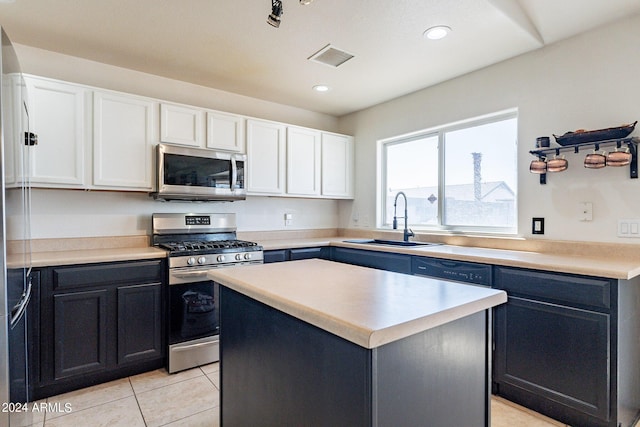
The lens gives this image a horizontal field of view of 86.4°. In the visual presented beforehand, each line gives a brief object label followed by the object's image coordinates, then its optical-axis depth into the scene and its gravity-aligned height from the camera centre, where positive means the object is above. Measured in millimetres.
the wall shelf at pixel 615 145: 2100 +439
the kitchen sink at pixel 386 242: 3246 -297
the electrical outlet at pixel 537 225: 2559 -98
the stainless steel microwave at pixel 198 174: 2791 +345
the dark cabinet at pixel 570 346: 1760 -755
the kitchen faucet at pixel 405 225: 3351 -127
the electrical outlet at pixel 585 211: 2311 +10
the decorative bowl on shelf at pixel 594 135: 2070 +497
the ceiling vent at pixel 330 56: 2598 +1250
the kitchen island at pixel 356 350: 938 -446
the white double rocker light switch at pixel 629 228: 2111 -97
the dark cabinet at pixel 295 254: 3172 -394
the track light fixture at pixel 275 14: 1700 +1004
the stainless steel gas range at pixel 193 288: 2572 -583
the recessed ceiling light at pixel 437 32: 2283 +1239
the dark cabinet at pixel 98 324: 2168 -752
